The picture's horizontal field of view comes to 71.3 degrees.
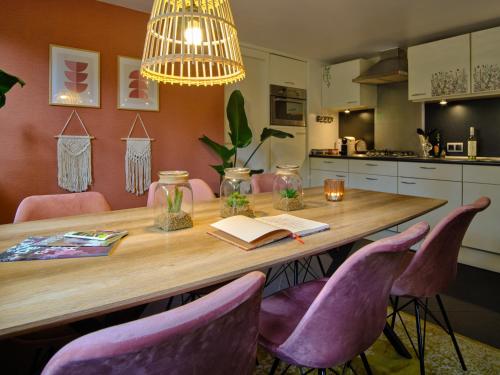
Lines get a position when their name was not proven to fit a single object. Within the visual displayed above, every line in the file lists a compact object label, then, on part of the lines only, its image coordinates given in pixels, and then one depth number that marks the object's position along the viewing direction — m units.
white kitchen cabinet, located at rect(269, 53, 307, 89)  4.38
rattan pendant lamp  1.41
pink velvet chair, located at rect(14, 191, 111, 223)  1.69
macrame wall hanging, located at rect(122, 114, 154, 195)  3.11
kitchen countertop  3.06
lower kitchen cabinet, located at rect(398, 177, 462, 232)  3.27
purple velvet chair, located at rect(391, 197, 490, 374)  1.28
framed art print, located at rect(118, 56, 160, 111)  3.06
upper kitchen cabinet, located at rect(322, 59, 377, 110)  4.50
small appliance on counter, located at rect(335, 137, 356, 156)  4.73
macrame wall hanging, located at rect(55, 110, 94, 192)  2.77
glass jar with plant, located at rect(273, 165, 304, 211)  1.79
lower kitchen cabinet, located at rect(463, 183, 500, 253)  3.02
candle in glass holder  2.01
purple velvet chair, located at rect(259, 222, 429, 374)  0.88
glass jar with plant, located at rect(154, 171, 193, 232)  1.39
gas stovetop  4.32
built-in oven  4.44
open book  1.18
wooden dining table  0.75
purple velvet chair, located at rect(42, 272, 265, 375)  0.50
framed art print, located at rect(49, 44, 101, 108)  2.73
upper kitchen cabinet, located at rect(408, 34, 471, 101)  3.47
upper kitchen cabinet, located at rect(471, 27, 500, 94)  3.25
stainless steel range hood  4.02
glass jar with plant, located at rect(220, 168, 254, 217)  1.61
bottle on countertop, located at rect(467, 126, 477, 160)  3.60
